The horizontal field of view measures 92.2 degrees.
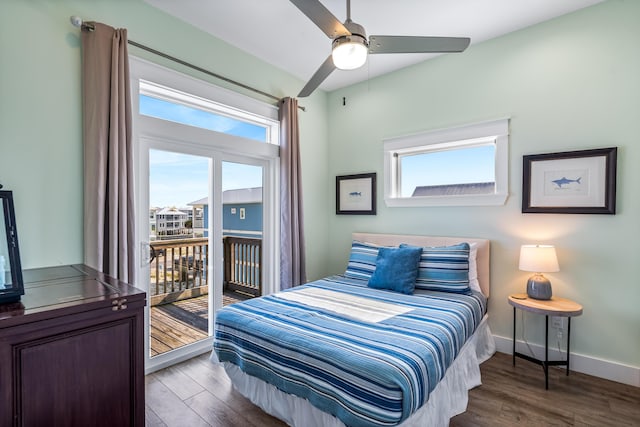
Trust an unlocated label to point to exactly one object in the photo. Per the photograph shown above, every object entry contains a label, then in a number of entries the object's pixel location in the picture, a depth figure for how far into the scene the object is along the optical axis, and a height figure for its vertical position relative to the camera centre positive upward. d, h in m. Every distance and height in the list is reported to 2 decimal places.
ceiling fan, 1.67 +1.04
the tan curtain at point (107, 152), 2.17 +0.40
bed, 1.52 -0.79
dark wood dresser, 1.07 -0.58
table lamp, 2.50 -0.45
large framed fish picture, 2.48 +0.23
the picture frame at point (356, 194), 3.89 +0.19
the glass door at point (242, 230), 3.26 -0.25
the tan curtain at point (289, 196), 3.54 +0.14
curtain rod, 2.14 +1.29
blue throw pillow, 2.81 -0.58
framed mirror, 1.23 -0.22
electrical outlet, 2.71 -0.99
